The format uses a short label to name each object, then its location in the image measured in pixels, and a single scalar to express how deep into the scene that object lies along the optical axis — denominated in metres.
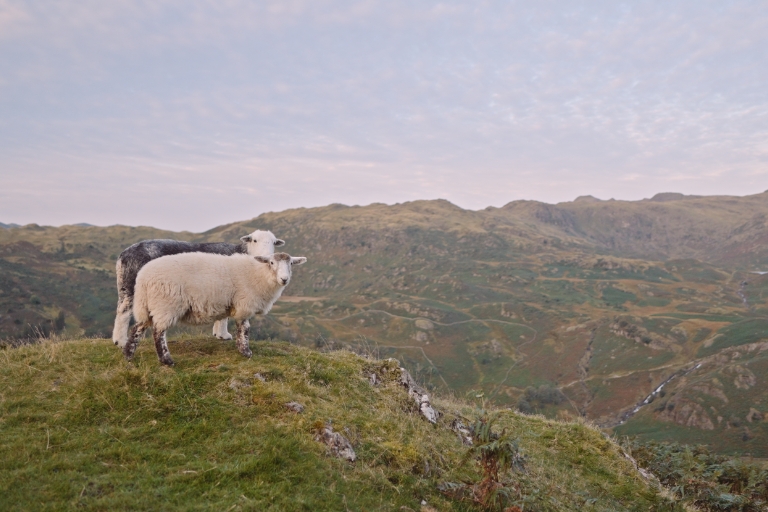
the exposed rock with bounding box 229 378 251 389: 8.38
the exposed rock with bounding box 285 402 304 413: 8.02
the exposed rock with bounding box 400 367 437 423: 10.36
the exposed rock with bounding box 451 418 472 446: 10.38
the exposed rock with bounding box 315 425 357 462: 7.21
